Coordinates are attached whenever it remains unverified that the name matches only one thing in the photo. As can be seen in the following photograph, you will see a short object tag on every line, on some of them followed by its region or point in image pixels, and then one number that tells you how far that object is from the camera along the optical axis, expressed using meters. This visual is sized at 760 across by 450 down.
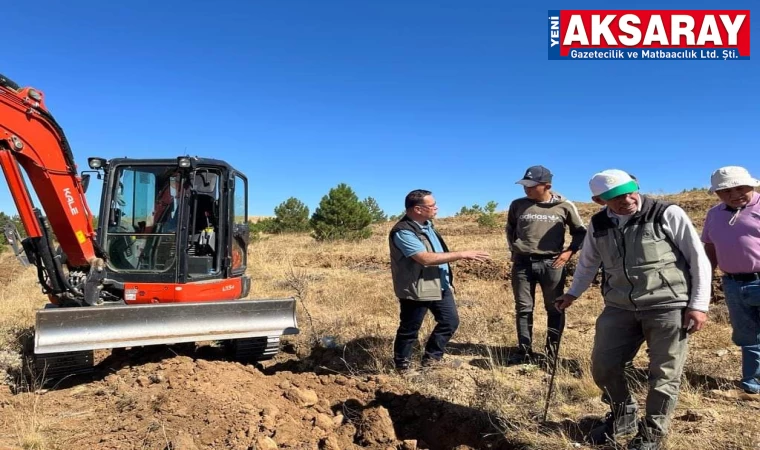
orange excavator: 4.62
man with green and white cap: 2.92
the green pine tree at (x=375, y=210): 33.09
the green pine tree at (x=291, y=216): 29.80
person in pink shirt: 3.80
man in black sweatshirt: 4.87
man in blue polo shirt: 4.41
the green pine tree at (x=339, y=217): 21.72
